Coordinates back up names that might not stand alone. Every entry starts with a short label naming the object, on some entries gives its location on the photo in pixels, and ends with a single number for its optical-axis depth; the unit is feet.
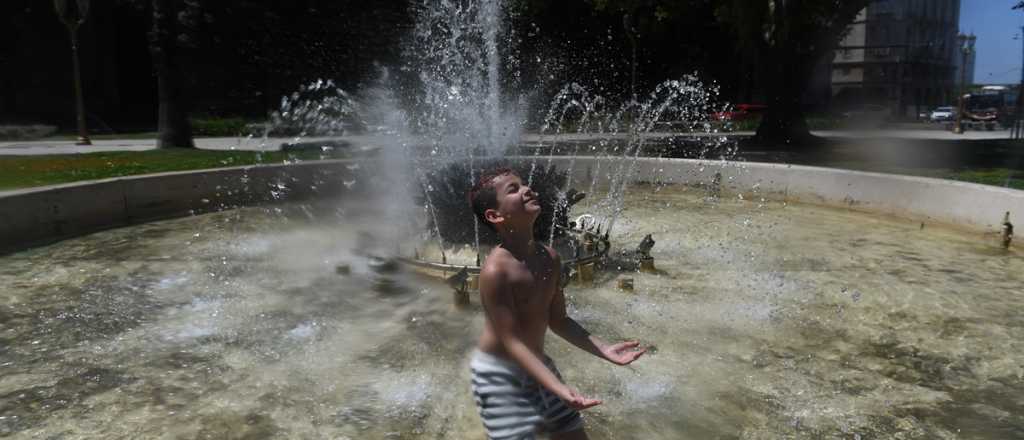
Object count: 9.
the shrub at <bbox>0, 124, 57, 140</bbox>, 73.46
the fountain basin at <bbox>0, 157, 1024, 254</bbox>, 23.38
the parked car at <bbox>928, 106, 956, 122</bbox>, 119.56
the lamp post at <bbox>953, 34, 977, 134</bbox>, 95.89
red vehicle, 100.29
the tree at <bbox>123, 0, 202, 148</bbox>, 46.85
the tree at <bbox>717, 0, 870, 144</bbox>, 52.80
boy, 7.27
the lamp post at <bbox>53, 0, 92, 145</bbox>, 55.26
